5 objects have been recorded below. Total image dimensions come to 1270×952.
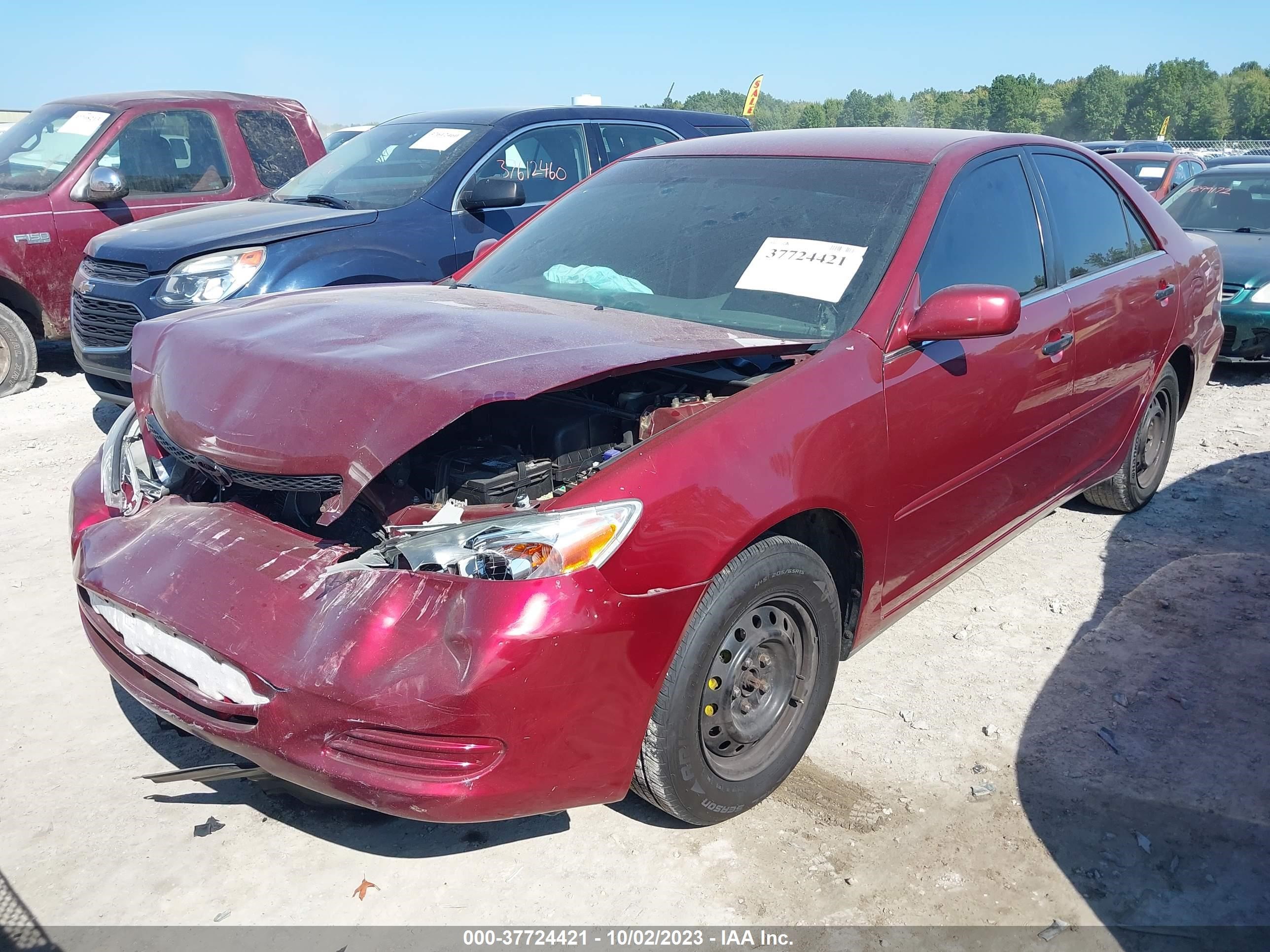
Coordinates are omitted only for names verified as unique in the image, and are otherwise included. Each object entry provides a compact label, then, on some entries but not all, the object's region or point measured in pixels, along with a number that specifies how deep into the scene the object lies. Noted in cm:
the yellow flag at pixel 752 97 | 2872
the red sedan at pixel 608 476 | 216
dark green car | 729
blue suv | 551
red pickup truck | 705
